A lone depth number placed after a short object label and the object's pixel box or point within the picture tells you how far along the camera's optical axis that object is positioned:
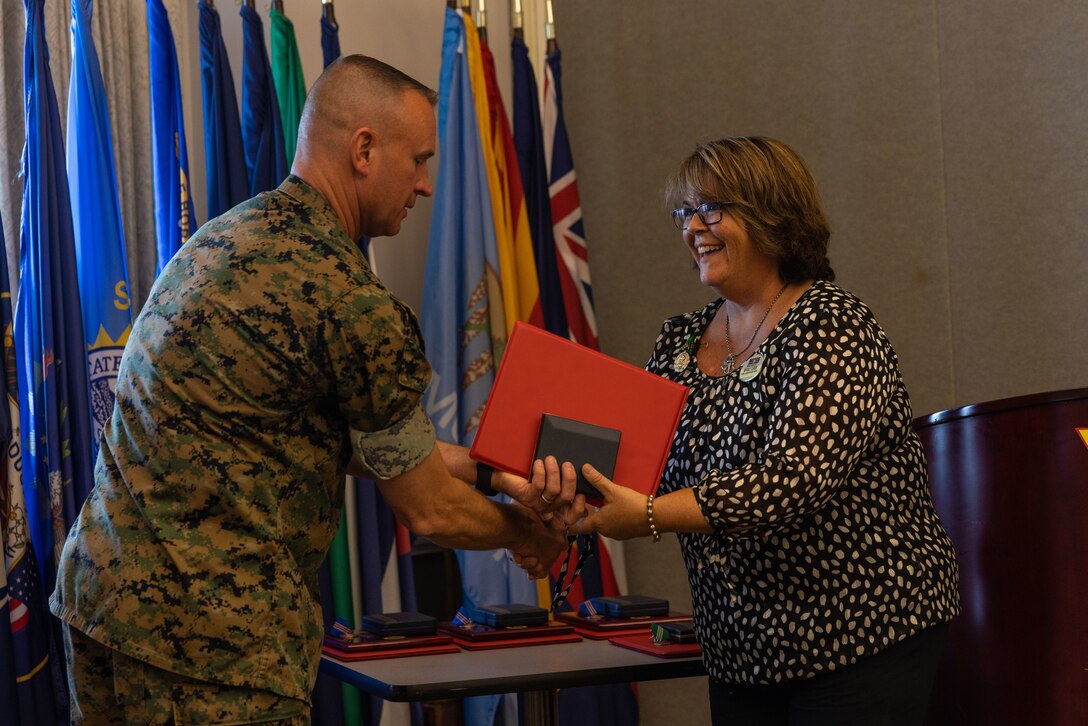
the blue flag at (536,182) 3.81
